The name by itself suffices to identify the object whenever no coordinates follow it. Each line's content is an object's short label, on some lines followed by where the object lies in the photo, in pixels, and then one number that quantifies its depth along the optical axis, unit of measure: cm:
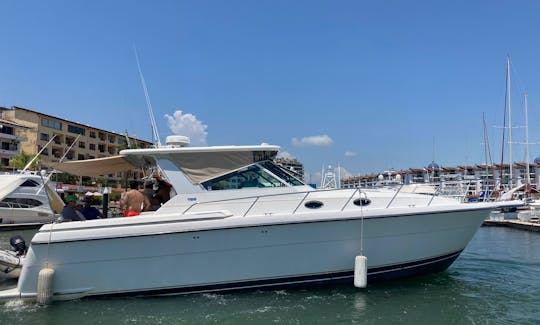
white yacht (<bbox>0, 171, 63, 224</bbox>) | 2311
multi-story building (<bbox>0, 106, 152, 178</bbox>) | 4797
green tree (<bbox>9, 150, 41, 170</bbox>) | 4072
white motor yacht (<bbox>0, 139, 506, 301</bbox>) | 632
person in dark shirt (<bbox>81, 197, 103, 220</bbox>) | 753
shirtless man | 718
